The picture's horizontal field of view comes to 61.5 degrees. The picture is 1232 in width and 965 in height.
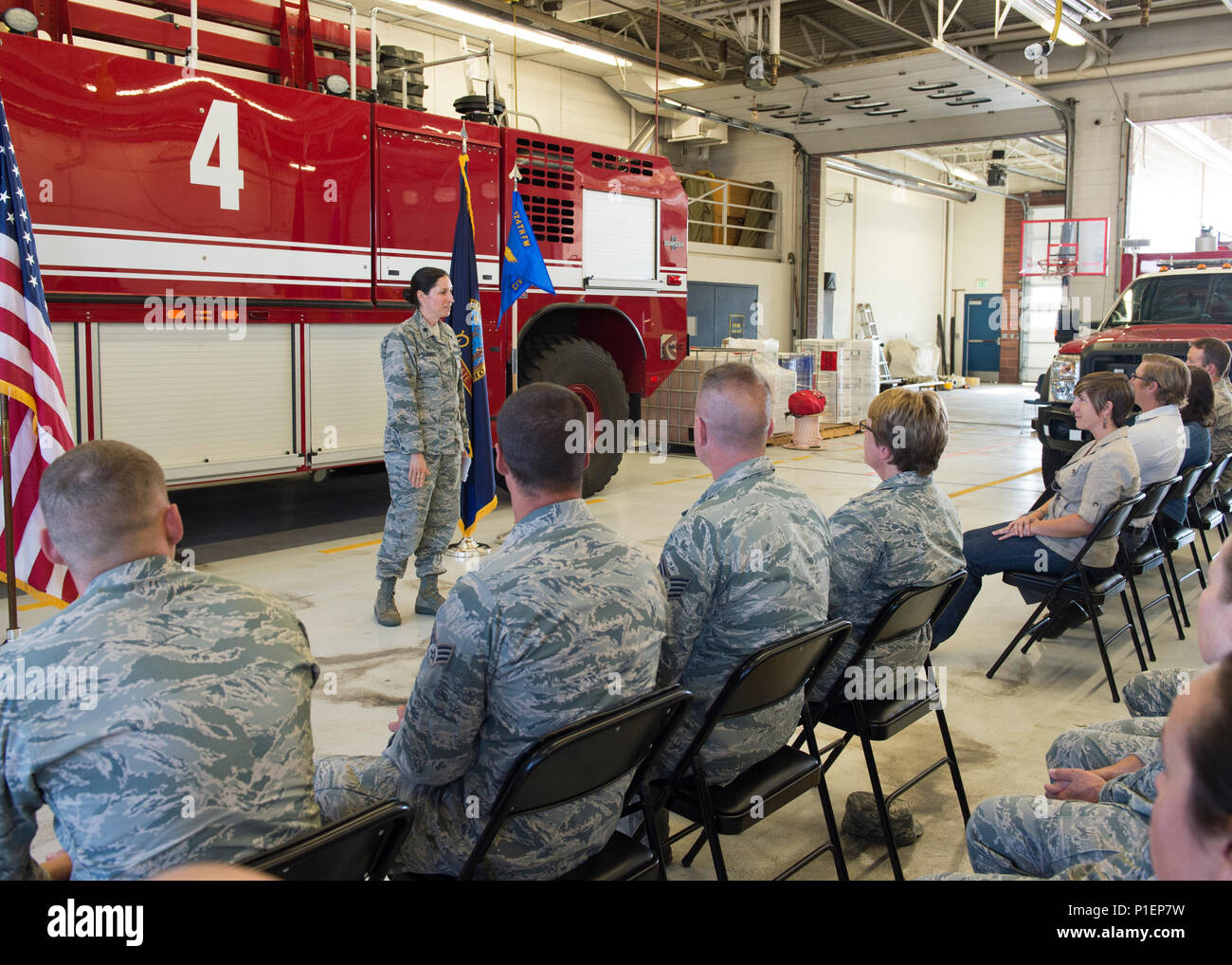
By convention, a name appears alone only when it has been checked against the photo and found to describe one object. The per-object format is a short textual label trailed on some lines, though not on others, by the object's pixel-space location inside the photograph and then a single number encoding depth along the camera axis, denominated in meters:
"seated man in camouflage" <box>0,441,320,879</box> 1.65
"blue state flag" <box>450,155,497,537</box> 6.77
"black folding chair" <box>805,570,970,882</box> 3.05
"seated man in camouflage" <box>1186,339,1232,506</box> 6.80
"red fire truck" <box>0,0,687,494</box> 5.80
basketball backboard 15.30
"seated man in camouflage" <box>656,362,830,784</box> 2.69
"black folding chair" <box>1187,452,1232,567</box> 6.08
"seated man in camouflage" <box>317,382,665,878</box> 2.10
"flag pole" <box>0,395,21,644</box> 3.89
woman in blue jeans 4.77
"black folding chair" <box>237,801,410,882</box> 1.56
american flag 3.95
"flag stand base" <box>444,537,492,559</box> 6.96
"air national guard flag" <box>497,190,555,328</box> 7.76
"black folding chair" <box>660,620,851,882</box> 2.47
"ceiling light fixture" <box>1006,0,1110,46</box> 11.24
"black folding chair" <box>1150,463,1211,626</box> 5.65
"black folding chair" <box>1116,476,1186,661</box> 5.01
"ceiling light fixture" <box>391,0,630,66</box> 10.55
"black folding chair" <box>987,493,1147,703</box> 4.59
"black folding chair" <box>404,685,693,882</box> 1.96
